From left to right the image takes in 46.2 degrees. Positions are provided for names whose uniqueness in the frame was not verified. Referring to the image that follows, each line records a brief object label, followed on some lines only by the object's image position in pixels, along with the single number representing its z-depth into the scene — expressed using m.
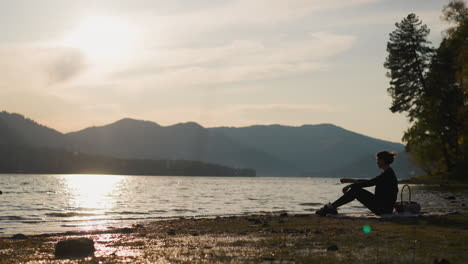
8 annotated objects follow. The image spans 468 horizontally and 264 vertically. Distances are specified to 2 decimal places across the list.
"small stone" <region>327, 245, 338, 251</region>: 11.26
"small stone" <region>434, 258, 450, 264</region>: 9.09
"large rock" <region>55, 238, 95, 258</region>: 11.67
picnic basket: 19.34
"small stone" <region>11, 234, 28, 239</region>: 18.24
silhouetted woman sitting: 17.31
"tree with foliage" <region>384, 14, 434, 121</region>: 77.00
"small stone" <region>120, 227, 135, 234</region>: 19.31
